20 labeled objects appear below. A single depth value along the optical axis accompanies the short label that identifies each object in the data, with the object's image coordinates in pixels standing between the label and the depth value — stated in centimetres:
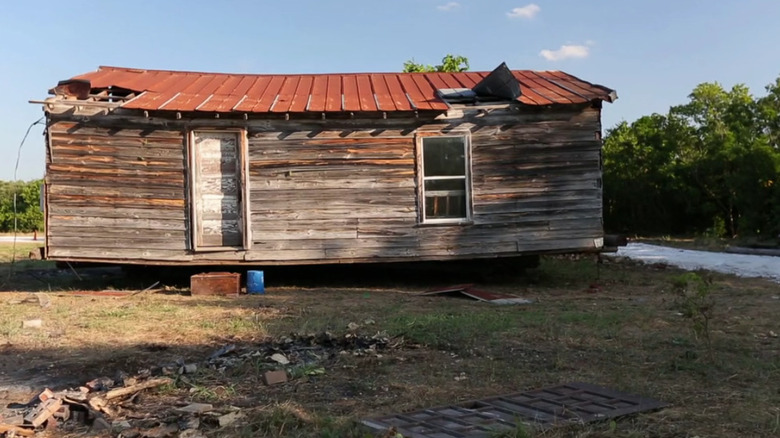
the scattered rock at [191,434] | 365
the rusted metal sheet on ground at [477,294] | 917
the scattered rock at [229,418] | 386
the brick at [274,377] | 477
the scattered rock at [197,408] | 401
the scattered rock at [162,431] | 361
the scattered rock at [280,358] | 530
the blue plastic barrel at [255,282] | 1059
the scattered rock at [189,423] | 379
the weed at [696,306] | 520
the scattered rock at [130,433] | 365
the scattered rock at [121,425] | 382
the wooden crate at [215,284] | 1031
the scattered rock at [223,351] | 559
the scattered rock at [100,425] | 385
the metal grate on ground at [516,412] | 371
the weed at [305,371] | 495
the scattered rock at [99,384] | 462
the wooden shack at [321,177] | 1067
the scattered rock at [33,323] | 740
